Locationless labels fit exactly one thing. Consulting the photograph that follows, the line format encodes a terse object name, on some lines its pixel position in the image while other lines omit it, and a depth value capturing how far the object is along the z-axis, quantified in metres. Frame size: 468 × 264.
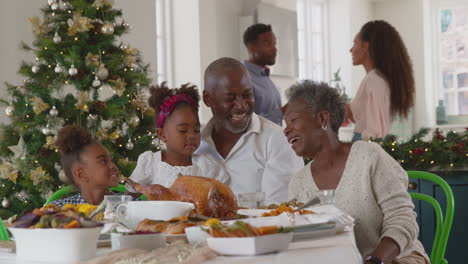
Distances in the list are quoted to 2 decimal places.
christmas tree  3.92
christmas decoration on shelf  4.05
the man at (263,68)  4.56
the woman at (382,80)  4.57
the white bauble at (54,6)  4.04
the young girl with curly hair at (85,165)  2.94
